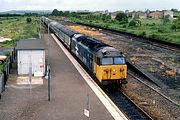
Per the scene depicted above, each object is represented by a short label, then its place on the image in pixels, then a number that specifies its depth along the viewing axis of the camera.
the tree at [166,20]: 109.02
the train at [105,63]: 21.41
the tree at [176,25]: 74.08
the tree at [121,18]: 125.68
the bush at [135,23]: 94.01
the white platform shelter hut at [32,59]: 24.80
